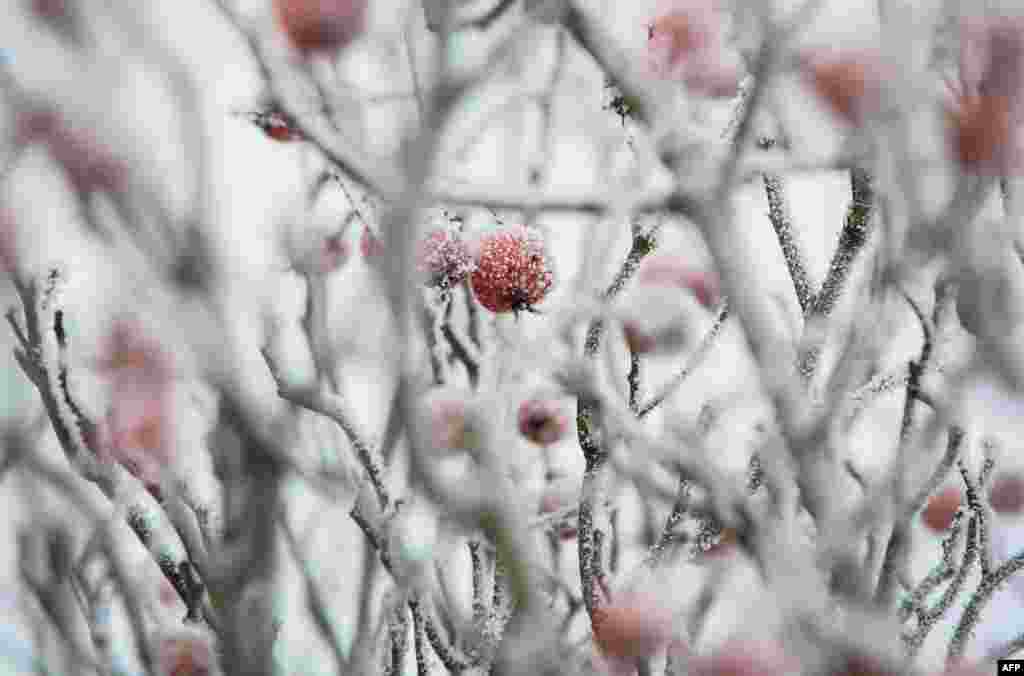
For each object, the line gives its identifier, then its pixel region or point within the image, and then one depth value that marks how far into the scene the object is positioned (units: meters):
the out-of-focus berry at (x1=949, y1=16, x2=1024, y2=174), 0.37
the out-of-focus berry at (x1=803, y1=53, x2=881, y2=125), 0.39
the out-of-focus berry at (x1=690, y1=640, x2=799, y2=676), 0.39
